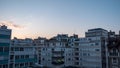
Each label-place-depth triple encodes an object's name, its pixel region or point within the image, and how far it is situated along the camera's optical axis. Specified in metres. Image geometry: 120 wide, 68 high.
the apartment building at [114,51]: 23.73
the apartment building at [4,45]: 18.54
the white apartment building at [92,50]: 26.50
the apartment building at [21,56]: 21.73
